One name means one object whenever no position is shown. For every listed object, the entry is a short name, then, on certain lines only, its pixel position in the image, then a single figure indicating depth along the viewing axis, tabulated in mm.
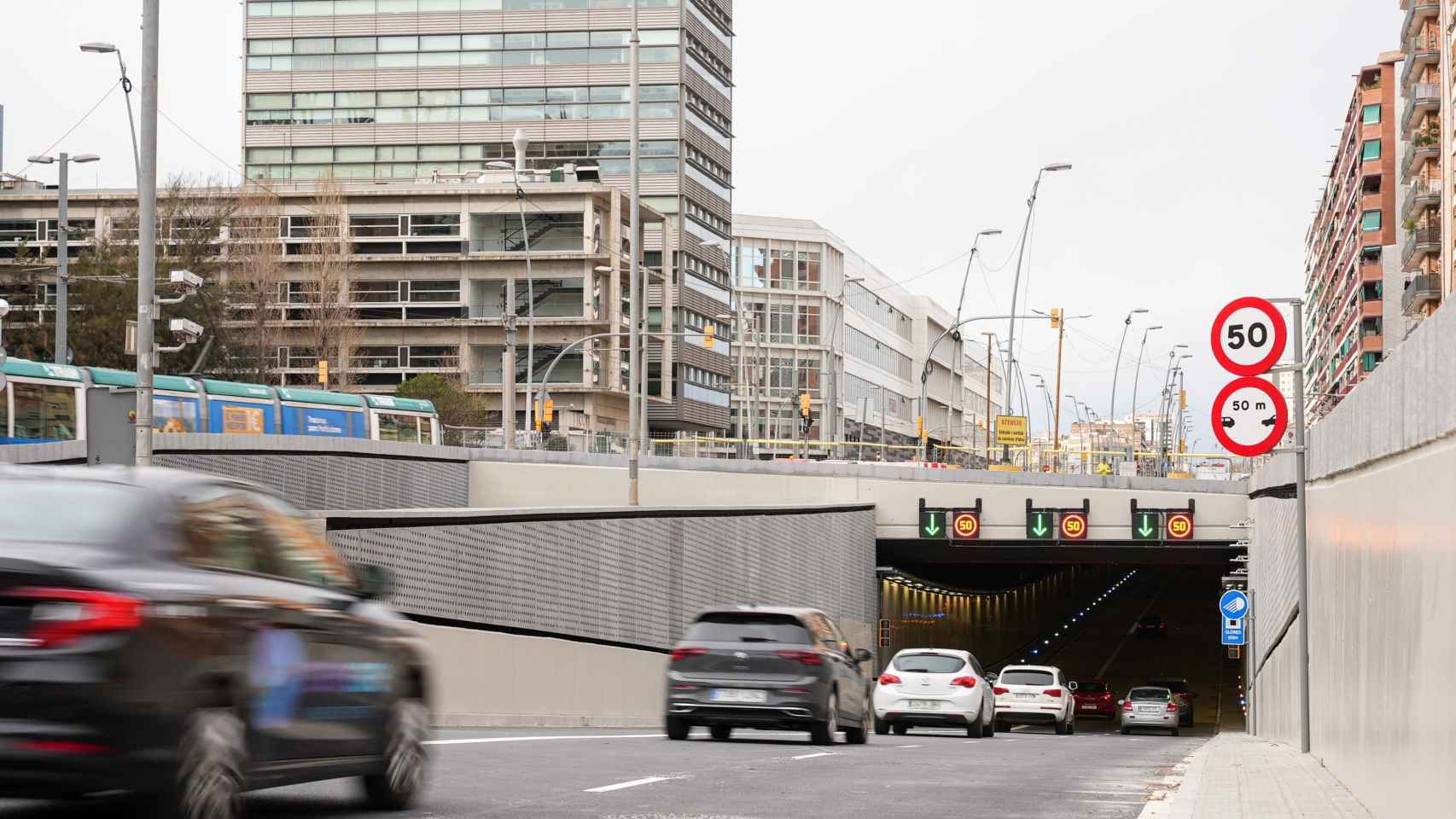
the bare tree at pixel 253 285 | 85812
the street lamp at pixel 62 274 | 52688
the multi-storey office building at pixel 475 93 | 107688
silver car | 52469
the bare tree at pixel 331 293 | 88875
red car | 58000
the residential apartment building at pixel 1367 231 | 129625
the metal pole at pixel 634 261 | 42406
